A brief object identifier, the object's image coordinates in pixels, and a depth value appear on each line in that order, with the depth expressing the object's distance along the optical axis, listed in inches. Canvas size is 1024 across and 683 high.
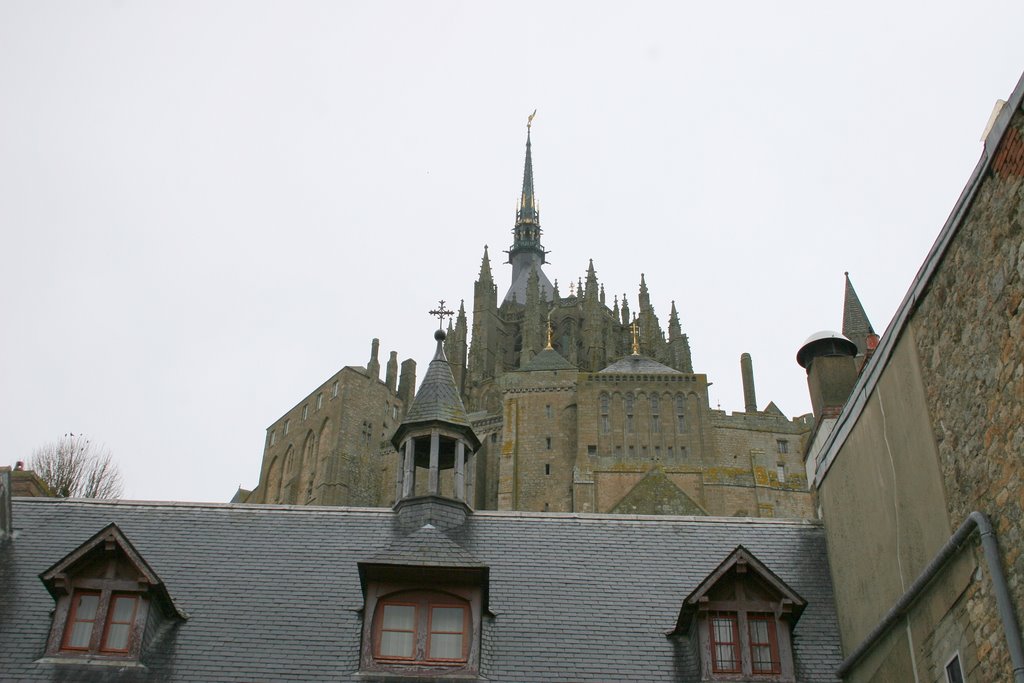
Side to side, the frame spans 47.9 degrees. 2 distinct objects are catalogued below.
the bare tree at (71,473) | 1881.2
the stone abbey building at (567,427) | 2546.8
